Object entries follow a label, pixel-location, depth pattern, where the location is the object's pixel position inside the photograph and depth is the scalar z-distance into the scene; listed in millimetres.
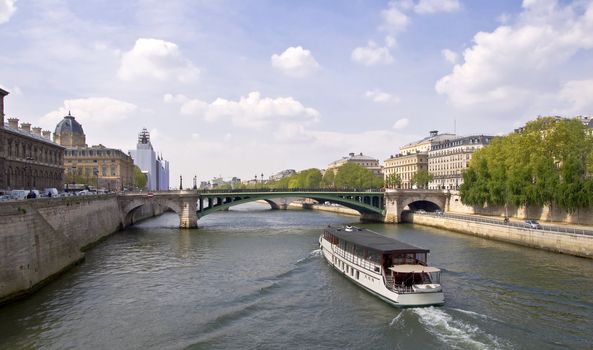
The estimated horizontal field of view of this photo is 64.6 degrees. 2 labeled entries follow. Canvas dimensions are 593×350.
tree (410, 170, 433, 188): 135875
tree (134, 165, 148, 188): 163750
